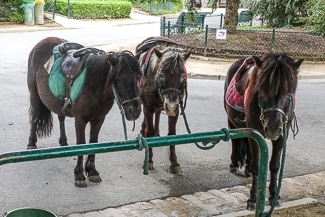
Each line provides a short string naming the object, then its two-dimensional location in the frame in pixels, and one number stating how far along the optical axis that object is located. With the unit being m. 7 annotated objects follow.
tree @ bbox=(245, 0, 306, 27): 22.69
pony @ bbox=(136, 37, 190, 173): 6.05
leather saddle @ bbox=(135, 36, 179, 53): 7.39
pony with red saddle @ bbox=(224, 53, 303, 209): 4.80
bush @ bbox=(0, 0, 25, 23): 28.13
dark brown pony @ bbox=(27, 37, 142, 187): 5.57
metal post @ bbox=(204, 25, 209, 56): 17.59
